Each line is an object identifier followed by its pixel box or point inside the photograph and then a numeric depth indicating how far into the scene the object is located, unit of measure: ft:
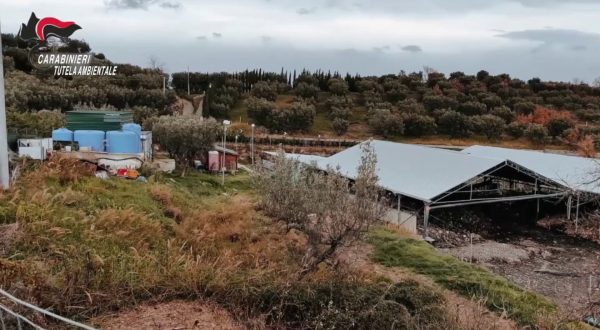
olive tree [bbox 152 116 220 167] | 82.61
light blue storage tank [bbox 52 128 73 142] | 70.13
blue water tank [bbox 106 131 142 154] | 71.82
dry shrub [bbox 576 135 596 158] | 111.28
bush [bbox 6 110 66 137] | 68.28
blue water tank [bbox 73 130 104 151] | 70.74
